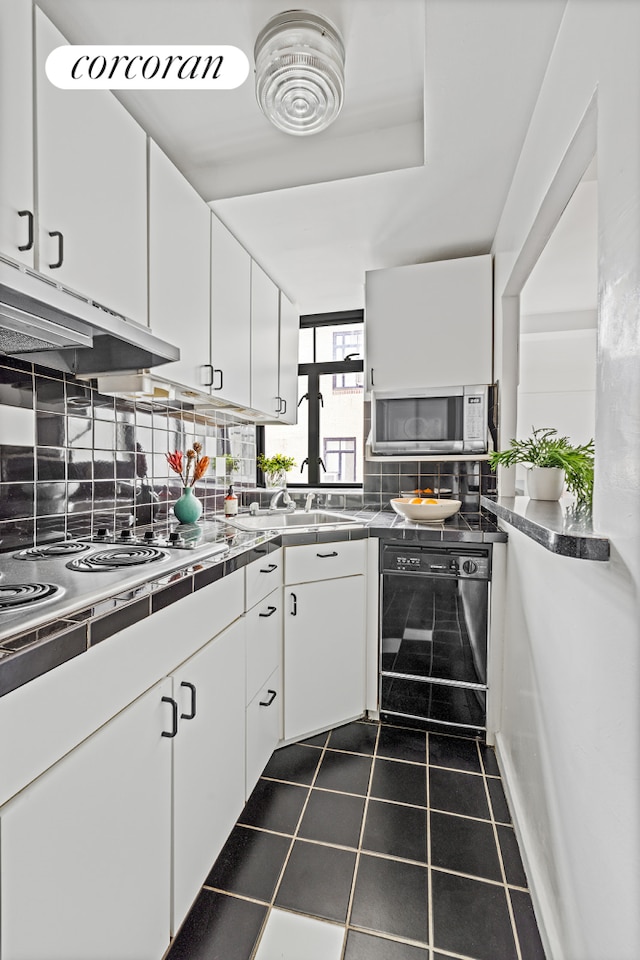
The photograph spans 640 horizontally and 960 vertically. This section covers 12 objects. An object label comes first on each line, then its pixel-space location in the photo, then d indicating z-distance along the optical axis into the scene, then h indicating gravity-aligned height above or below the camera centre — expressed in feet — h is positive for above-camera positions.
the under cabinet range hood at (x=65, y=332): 3.43 +1.28
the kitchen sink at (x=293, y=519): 8.62 -0.85
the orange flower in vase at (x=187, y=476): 6.47 -0.03
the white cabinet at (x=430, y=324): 7.86 +2.66
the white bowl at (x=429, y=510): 7.23 -0.53
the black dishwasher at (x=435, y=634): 6.77 -2.35
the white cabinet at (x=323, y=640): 6.53 -2.43
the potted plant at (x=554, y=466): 4.06 +0.11
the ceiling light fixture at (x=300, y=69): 4.20 +3.81
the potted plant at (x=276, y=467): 10.17 +0.17
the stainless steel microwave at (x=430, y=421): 7.75 +0.96
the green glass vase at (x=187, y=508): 6.46 -0.47
